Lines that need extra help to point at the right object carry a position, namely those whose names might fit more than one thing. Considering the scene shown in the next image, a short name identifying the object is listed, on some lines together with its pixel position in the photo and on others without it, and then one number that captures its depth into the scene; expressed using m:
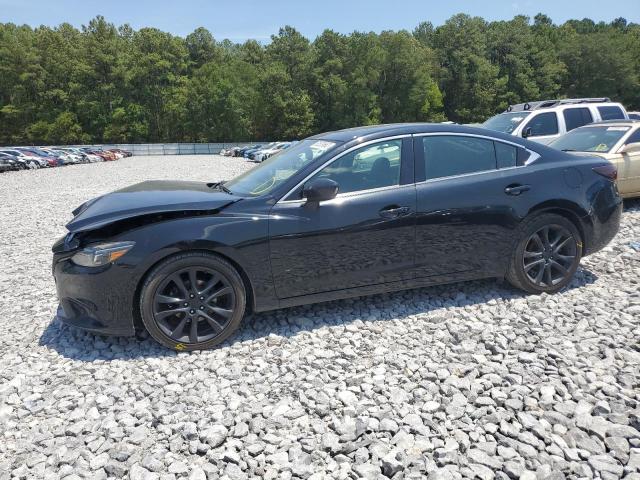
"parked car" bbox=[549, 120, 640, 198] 7.45
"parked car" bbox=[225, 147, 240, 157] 48.71
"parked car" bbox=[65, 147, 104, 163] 42.38
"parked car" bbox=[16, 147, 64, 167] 34.59
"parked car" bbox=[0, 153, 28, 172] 28.78
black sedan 3.36
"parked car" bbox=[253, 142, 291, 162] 36.01
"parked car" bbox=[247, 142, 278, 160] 38.46
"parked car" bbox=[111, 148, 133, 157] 54.41
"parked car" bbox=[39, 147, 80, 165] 37.54
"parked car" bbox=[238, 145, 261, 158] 42.83
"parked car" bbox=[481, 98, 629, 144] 10.60
